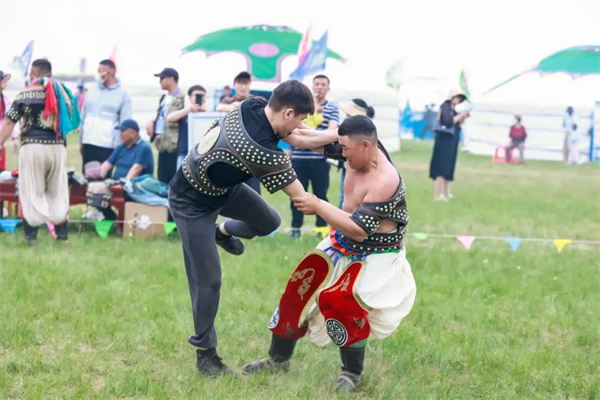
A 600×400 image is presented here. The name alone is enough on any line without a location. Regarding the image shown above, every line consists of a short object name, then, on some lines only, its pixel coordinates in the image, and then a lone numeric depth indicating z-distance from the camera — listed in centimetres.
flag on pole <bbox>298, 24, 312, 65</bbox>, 2111
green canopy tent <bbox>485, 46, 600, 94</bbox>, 2875
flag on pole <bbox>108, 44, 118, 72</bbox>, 2557
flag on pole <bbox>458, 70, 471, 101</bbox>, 3448
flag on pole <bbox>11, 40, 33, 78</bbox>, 2058
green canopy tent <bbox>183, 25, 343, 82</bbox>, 3059
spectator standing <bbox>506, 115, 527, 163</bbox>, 2595
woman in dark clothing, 1281
